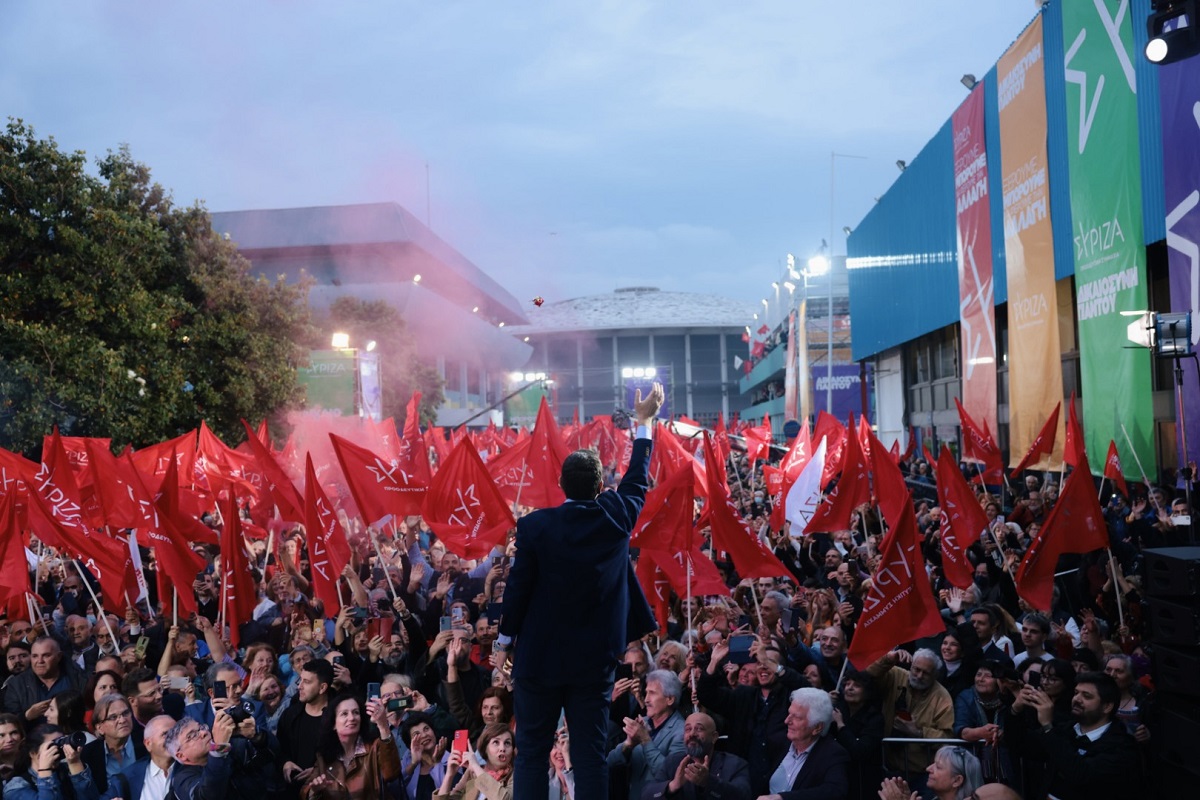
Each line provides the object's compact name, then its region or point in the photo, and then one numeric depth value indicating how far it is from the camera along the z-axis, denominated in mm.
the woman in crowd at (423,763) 6242
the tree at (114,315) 20391
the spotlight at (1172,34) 7285
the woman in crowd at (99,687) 7500
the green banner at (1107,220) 15008
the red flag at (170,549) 9750
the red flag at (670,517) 9367
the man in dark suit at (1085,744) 5477
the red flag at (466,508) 11453
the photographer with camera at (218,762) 5496
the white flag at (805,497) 12812
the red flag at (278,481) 12477
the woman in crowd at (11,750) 6196
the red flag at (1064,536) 8750
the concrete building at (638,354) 112125
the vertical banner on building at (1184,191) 12945
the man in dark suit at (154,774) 5988
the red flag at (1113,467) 14664
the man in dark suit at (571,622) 4363
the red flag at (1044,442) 15094
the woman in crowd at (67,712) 6898
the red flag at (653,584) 9641
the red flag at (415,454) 12586
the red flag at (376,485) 11859
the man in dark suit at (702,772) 5371
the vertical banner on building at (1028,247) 18750
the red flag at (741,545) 9641
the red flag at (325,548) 10086
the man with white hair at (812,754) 5633
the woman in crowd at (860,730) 6082
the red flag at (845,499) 11930
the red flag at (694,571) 9172
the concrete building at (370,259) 70062
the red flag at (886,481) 11289
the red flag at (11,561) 9430
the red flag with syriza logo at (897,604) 6906
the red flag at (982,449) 16438
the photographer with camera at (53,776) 5945
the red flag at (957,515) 10224
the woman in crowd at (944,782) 5215
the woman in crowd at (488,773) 5668
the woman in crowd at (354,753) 6203
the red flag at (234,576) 9484
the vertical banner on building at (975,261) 22188
